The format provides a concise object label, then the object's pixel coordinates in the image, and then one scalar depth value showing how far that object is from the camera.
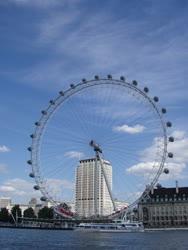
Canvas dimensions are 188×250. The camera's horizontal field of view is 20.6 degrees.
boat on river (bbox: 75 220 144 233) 133.12
